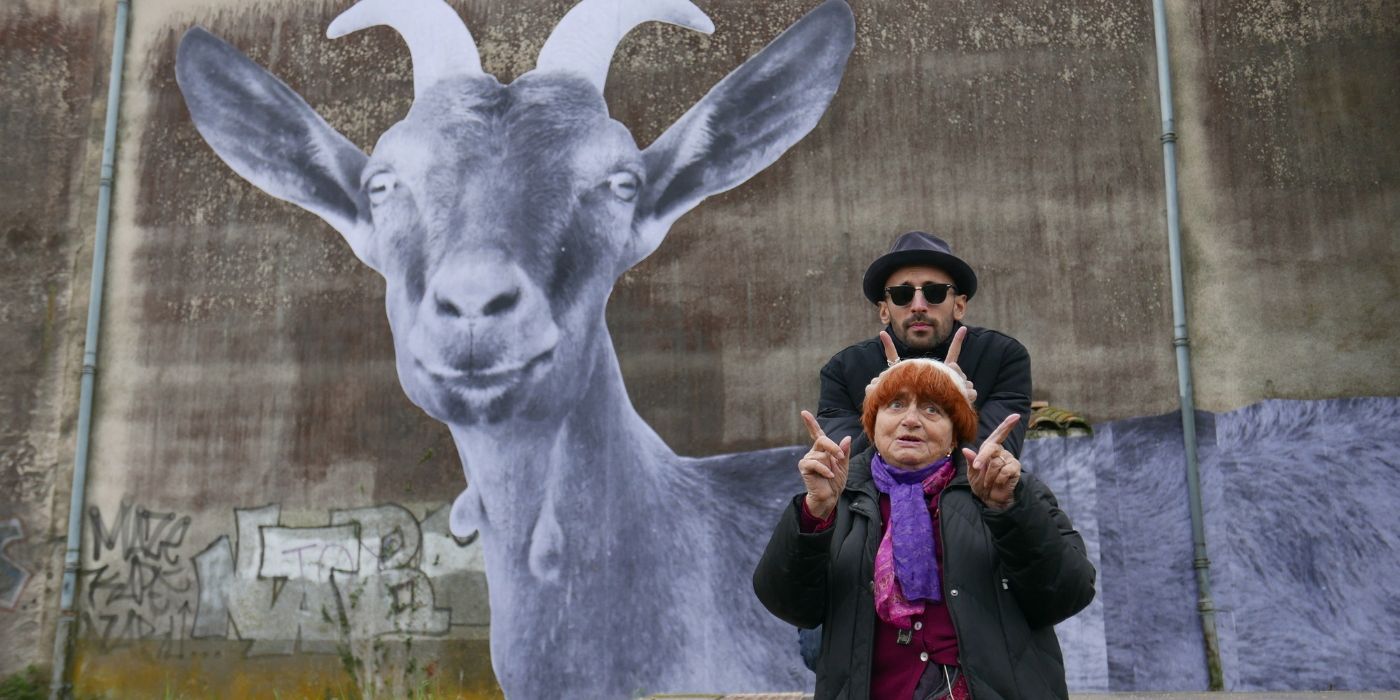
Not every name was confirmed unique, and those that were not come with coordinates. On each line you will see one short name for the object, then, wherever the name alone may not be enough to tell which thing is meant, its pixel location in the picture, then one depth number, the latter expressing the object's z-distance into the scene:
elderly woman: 2.72
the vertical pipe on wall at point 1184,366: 8.15
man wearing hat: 3.53
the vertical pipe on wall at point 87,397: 9.26
